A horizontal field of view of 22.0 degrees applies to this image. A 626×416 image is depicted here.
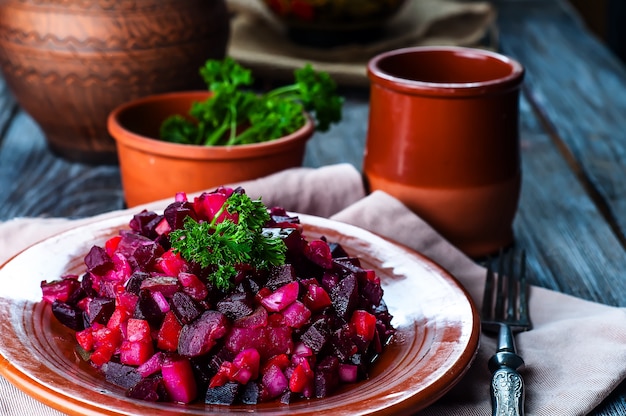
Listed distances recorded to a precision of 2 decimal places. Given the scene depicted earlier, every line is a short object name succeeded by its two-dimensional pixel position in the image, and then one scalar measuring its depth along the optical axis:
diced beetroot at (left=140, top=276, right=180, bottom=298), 0.79
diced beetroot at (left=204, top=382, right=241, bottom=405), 0.78
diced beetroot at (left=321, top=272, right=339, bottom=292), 0.81
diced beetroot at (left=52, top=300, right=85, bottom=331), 0.82
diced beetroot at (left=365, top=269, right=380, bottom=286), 0.83
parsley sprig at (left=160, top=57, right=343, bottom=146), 1.02
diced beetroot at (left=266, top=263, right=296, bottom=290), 0.80
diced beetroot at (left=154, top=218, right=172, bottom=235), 0.83
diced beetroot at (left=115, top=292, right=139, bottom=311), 0.80
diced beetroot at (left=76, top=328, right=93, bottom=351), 0.80
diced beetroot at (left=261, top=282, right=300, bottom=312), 0.79
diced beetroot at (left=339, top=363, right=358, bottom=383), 0.79
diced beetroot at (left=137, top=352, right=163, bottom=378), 0.78
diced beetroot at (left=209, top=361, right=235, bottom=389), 0.78
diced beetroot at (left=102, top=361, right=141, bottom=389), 0.78
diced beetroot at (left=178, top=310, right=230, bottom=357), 0.78
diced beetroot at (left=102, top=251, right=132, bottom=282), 0.82
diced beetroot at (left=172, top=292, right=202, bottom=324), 0.79
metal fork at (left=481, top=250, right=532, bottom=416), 0.80
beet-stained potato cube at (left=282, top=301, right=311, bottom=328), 0.79
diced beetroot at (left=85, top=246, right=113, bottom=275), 0.82
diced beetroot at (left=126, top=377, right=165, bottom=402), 0.77
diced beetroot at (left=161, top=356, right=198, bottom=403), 0.77
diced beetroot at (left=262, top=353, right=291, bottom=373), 0.78
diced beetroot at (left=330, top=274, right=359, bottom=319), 0.81
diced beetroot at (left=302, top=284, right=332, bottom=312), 0.80
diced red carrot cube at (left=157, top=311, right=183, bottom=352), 0.79
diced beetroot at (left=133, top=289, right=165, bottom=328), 0.79
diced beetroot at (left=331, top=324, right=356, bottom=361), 0.80
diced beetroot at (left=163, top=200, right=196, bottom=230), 0.82
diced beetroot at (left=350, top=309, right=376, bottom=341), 0.80
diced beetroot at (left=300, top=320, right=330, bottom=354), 0.79
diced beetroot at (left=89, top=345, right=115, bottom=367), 0.80
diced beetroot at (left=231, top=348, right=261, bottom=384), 0.78
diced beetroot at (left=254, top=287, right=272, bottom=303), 0.80
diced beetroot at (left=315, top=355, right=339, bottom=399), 0.78
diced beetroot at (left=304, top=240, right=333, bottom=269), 0.82
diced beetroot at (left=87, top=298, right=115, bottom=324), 0.81
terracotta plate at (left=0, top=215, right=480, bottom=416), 0.76
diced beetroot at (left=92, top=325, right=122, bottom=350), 0.80
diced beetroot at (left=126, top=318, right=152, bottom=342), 0.79
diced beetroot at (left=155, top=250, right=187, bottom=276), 0.80
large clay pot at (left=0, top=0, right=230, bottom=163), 1.07
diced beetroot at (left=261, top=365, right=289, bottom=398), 0.78
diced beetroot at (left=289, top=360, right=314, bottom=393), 0.78
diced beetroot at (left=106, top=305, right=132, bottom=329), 0.80
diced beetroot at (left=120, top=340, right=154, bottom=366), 0.79
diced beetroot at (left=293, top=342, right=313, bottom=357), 0.79
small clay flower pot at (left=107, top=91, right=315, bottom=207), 0.97
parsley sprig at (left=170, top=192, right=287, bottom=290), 0.79
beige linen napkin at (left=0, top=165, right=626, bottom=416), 0.82
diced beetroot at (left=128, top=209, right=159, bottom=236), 0.84
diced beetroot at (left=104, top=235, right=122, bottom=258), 0.84
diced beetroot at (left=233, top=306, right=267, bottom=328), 0.79
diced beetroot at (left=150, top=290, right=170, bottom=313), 0.79
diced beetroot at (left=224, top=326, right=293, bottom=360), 0.78
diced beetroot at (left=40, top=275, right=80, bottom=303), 0.83
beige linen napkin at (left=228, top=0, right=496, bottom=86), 1.28
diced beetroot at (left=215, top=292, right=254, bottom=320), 0.79
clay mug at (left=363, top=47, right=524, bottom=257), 0.96
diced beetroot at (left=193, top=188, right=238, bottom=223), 0.83
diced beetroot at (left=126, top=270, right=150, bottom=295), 0.80
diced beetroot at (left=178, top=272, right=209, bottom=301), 0.79
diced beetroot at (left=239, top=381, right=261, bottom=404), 0.78
